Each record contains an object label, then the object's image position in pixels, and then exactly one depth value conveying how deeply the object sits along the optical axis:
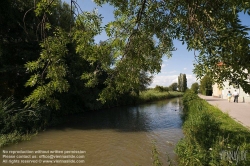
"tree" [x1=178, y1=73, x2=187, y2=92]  74.12
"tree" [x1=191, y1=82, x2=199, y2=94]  60.90
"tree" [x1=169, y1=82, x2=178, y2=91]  72.66
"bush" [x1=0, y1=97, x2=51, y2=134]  9.87
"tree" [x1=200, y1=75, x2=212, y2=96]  44.26
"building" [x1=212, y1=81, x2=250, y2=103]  21.47
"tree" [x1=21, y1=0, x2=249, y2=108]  2.13
